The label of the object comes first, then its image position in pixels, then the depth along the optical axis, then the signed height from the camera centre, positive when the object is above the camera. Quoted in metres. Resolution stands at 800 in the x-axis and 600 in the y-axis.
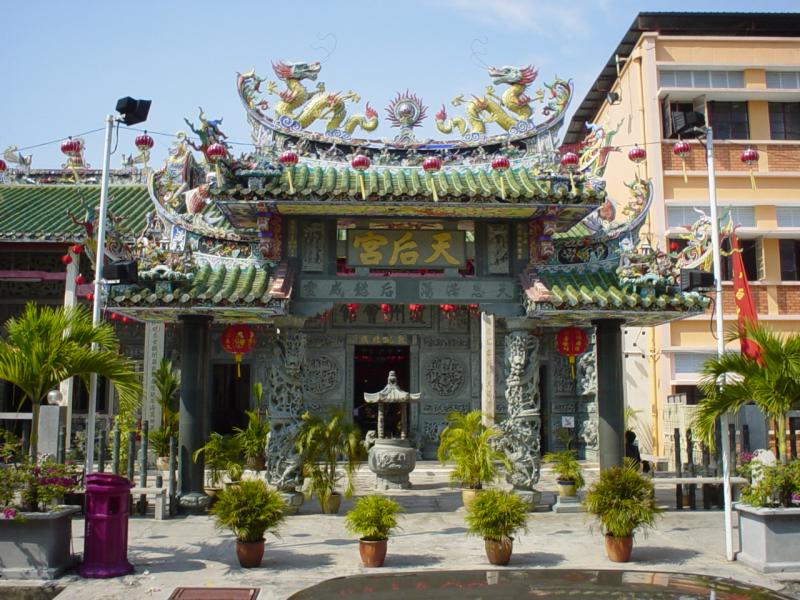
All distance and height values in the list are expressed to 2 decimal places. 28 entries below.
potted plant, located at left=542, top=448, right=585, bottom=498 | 14.09 -1.64
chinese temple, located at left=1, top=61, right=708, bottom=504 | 12.38 +2.49
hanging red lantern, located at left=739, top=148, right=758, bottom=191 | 19.50 +5.80
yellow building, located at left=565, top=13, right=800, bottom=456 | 22.59 +7.27
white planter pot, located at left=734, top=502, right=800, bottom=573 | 9.20 -1.81
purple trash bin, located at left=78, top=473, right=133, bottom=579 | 9.02 -1.61
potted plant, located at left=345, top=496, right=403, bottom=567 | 9.46 -1.67
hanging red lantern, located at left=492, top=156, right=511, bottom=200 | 13.27 +3.81
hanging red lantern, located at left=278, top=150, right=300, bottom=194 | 13.00 +3.82
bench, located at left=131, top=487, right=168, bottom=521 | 12.55 -1.91
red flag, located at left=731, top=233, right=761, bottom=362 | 15.51 +1.96
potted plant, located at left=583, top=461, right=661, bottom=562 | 9.58 -1.45
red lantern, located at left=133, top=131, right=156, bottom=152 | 16.44 +5.26
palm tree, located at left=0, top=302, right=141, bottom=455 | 9.17 +0.39
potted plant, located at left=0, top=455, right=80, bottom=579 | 8.70 -1.51
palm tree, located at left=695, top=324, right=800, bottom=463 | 9.49 +0.06
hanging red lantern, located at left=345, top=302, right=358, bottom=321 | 21.50 +2.09
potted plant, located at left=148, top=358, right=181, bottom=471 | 19.41 -0.19
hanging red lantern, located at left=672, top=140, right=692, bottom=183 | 13.74 +4.25
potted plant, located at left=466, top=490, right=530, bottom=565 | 9.45 -1.61
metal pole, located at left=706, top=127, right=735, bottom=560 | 9.97 +0.93
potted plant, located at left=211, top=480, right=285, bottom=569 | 9.34 -1.53
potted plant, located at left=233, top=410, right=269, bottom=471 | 15.09 -0.97
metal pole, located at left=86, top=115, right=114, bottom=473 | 11.71 +2.48
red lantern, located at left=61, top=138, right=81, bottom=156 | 14.51 +4.52
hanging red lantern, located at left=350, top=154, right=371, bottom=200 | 12.64 +3.66
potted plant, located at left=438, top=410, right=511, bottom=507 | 13.48 -1.16
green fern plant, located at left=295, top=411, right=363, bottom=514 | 13.18 -1.08
